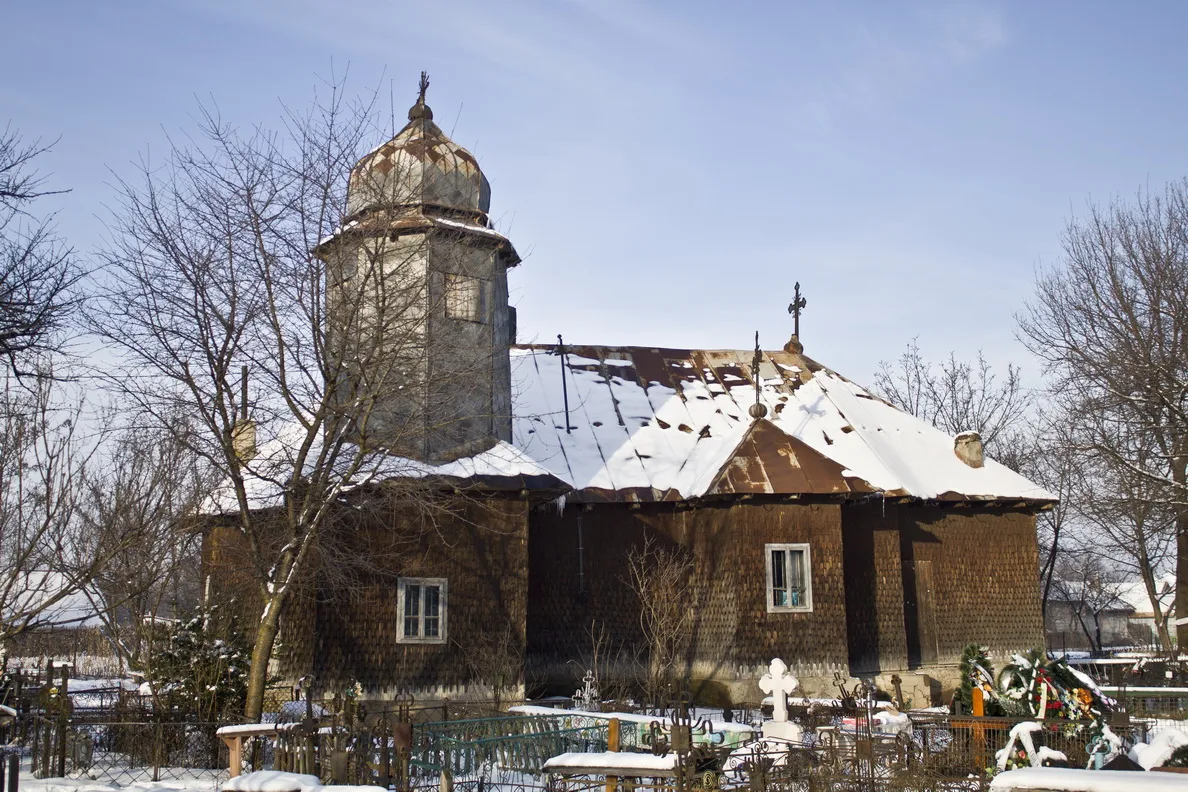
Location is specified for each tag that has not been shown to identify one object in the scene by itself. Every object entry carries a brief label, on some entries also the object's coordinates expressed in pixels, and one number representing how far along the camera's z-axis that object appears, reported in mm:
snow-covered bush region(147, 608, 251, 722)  14836
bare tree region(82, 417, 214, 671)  16078
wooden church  18594
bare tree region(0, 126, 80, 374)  9539
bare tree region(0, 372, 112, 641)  12148
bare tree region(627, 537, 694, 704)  20578
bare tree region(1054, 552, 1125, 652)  49031
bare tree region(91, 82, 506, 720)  14914
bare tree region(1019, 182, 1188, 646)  22312
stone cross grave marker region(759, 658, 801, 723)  14139
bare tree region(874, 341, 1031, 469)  39219
